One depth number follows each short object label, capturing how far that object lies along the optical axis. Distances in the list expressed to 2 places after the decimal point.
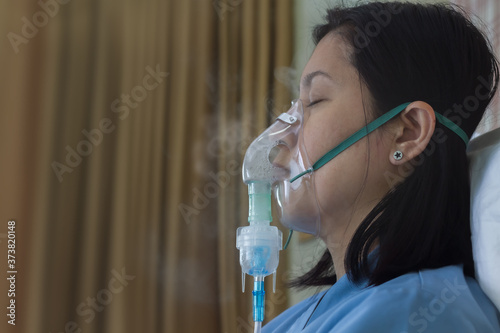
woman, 1.18
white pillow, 1.13
